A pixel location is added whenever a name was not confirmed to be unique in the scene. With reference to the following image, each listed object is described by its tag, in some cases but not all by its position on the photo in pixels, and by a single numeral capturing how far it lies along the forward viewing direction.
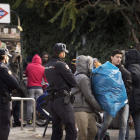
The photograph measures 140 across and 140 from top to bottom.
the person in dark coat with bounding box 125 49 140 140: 15.47
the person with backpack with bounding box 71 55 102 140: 12.84
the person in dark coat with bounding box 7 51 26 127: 19.33
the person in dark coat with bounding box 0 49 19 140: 12.56
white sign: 20.80
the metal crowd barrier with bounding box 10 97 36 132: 17.46
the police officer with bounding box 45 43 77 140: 11.91
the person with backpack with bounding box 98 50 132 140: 13.91
